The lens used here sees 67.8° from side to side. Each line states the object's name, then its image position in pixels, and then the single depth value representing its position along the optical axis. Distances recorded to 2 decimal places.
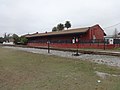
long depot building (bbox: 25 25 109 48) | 15.45
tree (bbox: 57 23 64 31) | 32.59
